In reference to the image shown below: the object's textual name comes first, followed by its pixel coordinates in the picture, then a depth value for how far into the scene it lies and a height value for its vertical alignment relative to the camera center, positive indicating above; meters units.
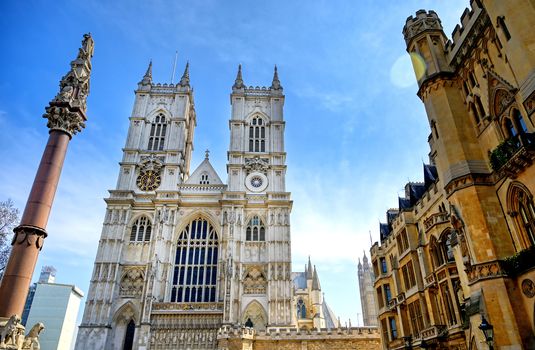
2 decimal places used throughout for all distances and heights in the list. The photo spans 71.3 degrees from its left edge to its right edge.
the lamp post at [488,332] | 10.15 +0.91
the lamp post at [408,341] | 21.25 +1.49
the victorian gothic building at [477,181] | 11.93 +6.36
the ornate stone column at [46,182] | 14.13 +7.43
